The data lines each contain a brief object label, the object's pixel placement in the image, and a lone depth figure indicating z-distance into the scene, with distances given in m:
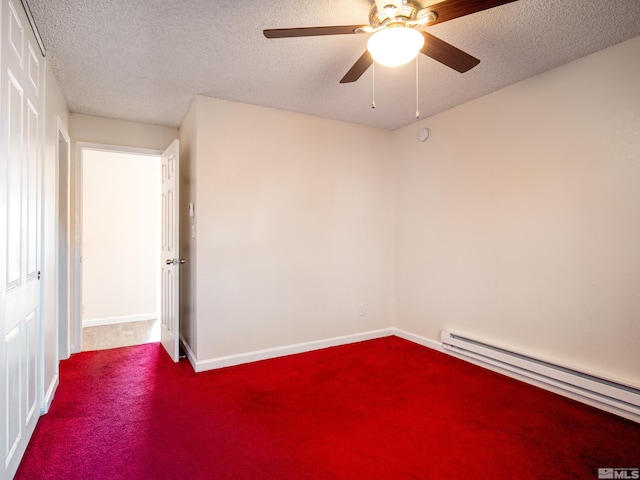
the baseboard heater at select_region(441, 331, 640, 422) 2.15
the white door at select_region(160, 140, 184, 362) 3.12
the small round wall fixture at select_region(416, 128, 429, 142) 3.54
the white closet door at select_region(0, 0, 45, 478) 1.47
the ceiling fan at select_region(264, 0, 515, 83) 1.53
